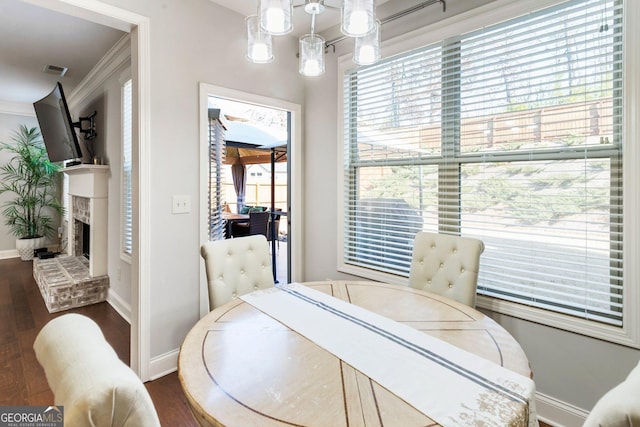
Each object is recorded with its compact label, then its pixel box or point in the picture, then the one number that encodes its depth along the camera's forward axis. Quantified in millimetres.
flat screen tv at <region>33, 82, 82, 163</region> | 3609
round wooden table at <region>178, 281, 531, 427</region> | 803
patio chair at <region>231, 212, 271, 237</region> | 5227
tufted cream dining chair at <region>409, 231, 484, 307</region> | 1793
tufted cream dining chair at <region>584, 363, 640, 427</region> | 496
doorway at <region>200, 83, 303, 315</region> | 2424
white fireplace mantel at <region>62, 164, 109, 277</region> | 3650
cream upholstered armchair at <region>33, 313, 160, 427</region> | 508
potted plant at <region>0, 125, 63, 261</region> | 5430
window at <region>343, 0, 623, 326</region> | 1637
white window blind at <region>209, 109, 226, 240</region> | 3326
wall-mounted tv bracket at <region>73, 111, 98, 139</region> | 4082
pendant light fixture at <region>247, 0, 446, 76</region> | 1257
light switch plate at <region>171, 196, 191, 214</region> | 2273
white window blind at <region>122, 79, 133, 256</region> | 3229
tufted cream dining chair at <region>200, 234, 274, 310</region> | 1850
